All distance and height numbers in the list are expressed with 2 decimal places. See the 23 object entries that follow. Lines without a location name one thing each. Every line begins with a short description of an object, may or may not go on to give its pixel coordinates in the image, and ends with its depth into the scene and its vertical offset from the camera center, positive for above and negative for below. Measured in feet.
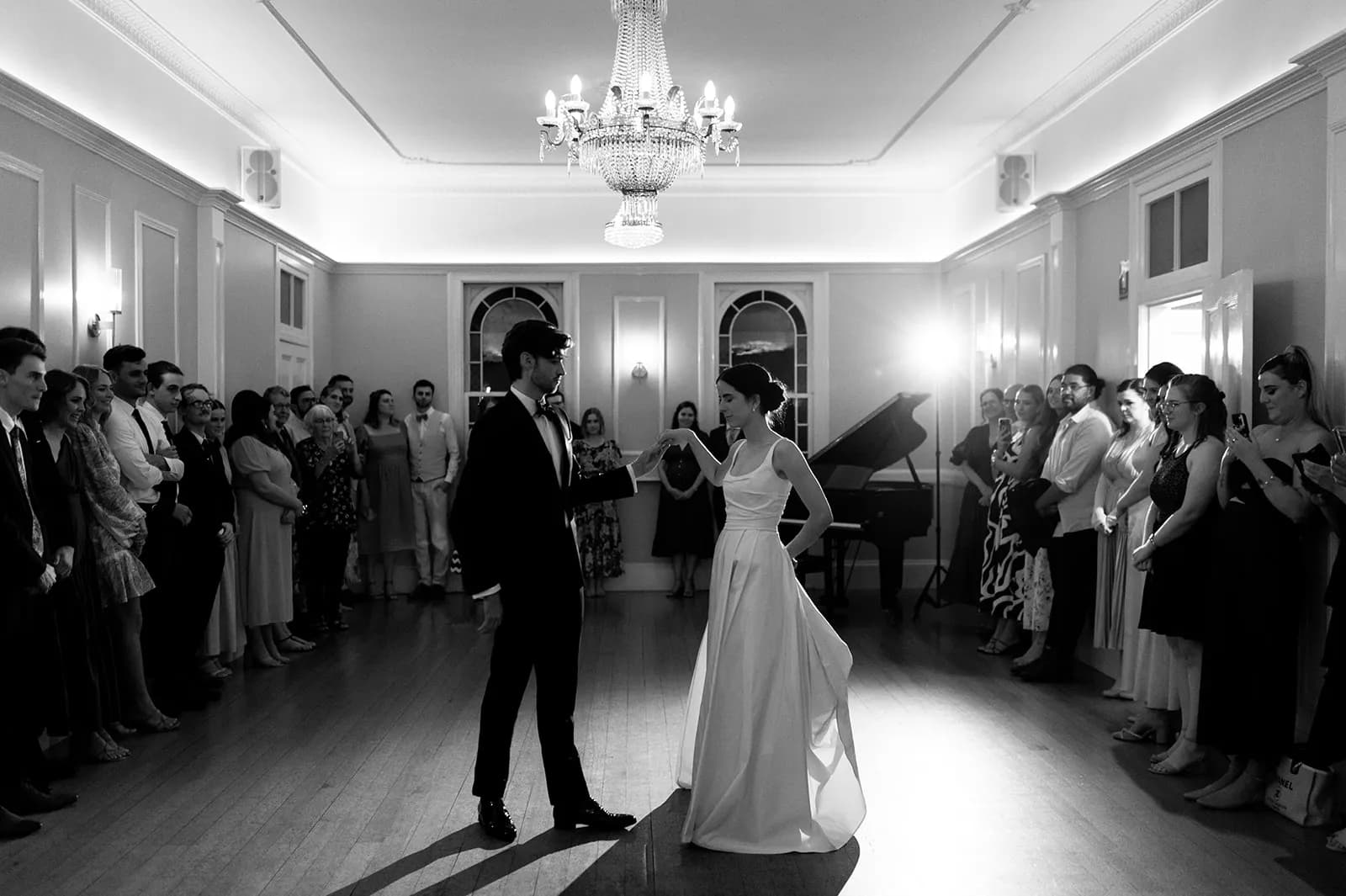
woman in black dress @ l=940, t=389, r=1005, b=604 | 25.70 -2.10
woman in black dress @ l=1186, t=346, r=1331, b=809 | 13.67 -2.12
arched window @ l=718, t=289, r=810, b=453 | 34.81 +2.48
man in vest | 32.27 -1.81
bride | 12.19 -2.84
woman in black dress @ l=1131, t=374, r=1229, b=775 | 14.85 -1.57
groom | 12.55 -1.60
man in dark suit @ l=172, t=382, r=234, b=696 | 18.94 -1.80
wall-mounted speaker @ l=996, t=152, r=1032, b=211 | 26.86 +5.62
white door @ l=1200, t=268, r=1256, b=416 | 16.58 +1.29
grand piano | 26.66 -2.01
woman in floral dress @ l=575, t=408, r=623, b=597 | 32.48 -3.20
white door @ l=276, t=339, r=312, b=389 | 28.99 +1.44
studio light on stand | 32.32 +1.95
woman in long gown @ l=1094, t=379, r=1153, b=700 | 18.69 -1.93
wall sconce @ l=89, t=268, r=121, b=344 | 19.21 +2.06
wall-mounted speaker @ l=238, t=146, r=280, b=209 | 26.02 +5.54
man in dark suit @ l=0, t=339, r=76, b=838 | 13.12 -1.88
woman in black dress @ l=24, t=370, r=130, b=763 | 14.52 -2.28
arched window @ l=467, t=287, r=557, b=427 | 34.50 +2.76
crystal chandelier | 18.20 +4.76
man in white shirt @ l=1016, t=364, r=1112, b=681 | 20.27 -1.89
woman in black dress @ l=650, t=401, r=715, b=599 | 32.45 -2.68
